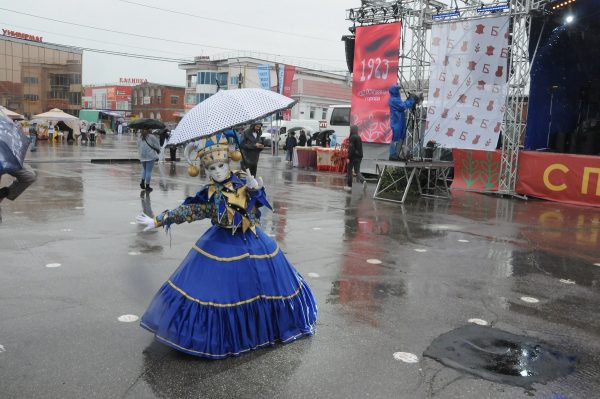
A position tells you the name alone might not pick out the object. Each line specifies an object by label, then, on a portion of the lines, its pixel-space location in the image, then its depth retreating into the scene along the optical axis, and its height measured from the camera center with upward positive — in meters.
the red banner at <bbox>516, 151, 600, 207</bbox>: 11.66 -0.48
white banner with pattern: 12.45 +1.65
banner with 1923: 14.72 +1.99
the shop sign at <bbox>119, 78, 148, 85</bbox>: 100.69 +10.15
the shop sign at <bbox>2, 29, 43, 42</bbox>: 61.74 +10.86
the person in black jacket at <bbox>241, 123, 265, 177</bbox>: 12.55 -0.14
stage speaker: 17.72 +3.28
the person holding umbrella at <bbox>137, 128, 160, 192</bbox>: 11.86 -0.39
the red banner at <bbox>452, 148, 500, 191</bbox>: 13.55 -0.47
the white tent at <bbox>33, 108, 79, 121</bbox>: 35.78 +0.94
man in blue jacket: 11.13 +0.76
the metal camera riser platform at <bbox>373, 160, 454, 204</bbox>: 12.08 -0.71
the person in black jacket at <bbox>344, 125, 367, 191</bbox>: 13.75 -0.16
